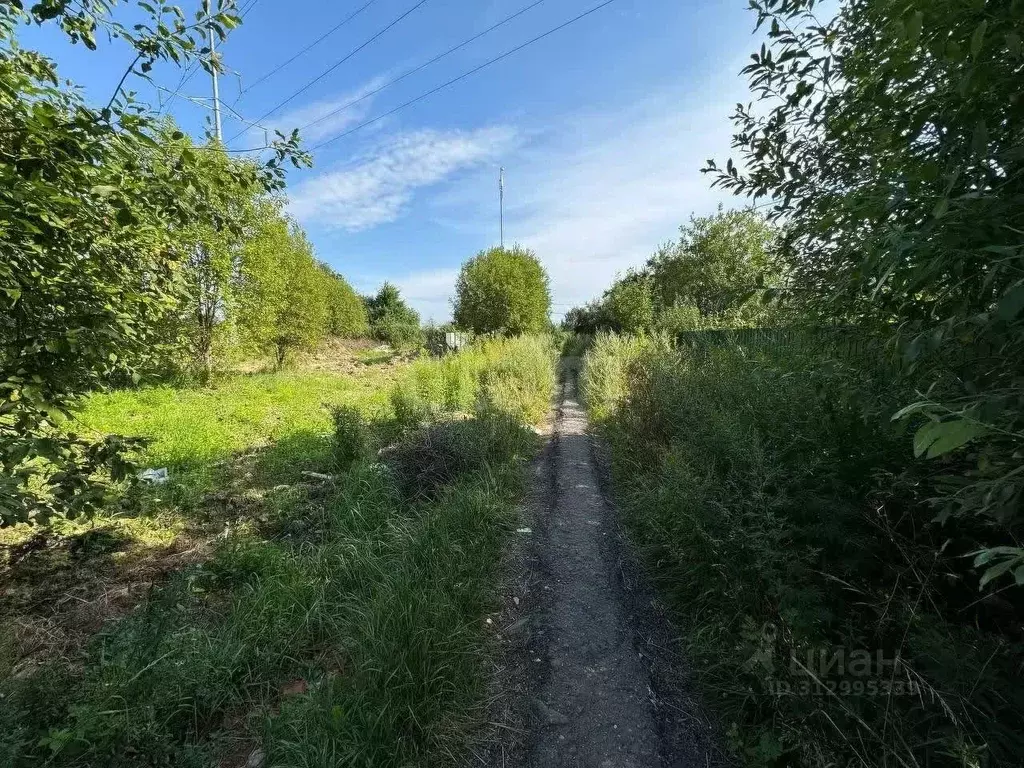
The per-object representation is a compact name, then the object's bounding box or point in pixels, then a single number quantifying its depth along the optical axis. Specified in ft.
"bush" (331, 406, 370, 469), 17.26
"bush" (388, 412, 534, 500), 14.47
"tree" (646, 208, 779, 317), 48.55
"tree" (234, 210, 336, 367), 41.50
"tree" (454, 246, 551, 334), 65.19
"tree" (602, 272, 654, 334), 53.31
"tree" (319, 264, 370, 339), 83.97
